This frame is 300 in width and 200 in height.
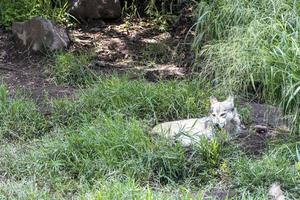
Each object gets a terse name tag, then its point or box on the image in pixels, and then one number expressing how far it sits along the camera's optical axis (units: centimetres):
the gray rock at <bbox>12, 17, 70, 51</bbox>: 1358
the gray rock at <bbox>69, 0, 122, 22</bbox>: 1570
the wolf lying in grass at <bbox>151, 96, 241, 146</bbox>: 848
